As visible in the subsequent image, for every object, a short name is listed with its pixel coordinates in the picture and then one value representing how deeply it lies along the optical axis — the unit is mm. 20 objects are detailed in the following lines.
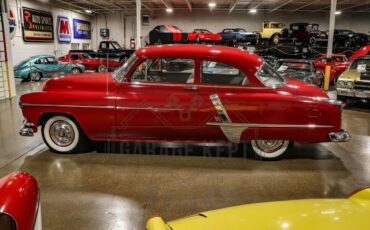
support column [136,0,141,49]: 10220
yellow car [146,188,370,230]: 1593
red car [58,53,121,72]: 16547
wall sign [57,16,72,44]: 21234
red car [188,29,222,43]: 18797
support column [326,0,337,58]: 11484
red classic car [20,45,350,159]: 4430
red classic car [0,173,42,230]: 1515
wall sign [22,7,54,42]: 17391
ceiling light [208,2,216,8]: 22609
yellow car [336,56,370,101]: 8461
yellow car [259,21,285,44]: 21375
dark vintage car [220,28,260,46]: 20250
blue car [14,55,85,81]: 14539
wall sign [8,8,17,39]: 15836
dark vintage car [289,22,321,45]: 20188
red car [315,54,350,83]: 13781
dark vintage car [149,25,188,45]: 17594
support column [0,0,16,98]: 9883
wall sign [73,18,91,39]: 24141
